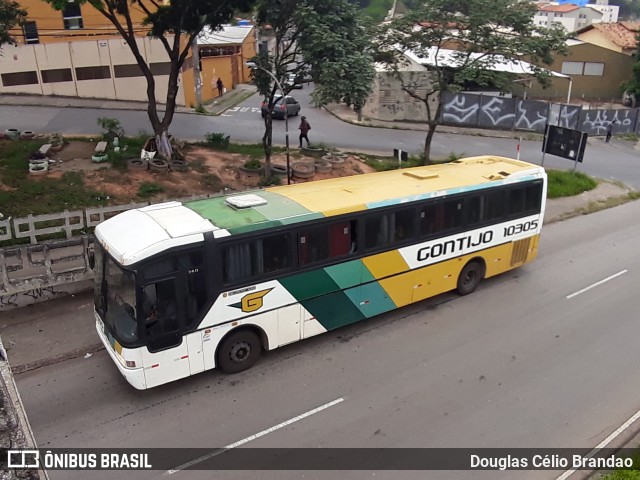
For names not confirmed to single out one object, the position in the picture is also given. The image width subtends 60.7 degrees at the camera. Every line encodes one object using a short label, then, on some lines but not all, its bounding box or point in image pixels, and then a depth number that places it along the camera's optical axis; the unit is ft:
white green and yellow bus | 27.58
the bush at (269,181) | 64.39
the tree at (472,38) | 63.16
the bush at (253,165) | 68.10
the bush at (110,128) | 72.84
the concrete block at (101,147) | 68.45
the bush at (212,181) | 62.34
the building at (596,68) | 146.82
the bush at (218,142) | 77.56
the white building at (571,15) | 362.12
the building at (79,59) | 108.17
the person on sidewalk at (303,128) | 81.41
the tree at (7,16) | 68.54
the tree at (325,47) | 54.90
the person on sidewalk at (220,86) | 135.85
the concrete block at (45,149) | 65.47
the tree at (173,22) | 64.23
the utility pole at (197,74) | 107.41
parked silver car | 107.34
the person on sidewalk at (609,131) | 111.05
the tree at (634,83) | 133.99
